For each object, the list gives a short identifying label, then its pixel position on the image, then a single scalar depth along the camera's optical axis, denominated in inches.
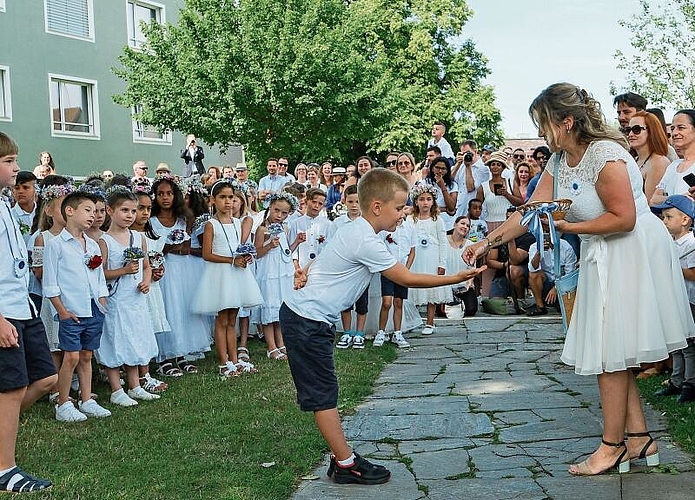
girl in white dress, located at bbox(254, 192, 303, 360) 362.9
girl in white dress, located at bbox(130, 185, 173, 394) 310.5
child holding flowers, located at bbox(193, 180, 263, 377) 325.7
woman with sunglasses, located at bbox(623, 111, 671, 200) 277.4
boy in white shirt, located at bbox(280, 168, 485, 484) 189.8
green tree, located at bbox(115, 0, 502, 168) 1133.7
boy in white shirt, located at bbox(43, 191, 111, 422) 255.1
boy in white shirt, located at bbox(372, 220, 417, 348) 391.5
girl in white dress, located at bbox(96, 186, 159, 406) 282.2
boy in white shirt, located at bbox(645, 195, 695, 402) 243.1
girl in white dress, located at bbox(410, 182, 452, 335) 450.6
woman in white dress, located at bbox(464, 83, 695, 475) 181.9
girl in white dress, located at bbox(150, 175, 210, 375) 334.6
